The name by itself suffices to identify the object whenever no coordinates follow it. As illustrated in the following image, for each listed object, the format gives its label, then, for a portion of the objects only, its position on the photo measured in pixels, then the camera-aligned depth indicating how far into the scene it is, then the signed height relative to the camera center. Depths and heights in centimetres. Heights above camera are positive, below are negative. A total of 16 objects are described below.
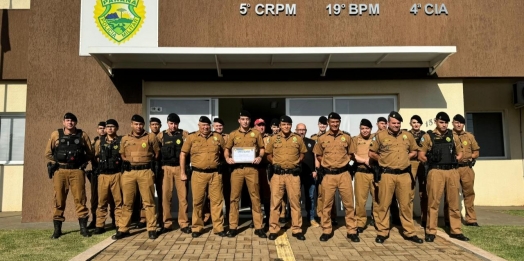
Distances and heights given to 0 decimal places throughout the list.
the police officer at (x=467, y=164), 693 -29
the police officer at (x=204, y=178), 613 -45
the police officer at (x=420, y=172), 687 -42
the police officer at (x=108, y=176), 651 -43
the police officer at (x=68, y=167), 631 -26
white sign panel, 782 +266
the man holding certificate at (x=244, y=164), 612 -22
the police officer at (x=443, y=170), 607 -33
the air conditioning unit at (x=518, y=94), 945 +141
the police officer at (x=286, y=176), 593 -41
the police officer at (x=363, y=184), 637 -58
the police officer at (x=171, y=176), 646 -44
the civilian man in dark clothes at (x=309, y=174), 710 -45
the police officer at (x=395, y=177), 583 -42
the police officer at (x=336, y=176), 592 -41
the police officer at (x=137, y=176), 612 -41
